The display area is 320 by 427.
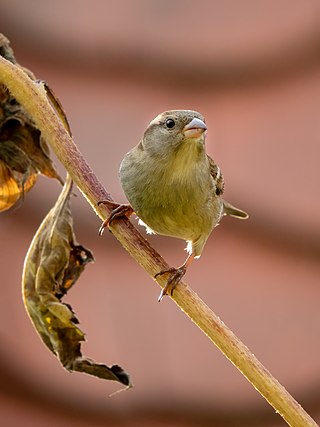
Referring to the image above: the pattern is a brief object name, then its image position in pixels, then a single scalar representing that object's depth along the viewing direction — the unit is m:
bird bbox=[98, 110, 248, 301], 4.01
